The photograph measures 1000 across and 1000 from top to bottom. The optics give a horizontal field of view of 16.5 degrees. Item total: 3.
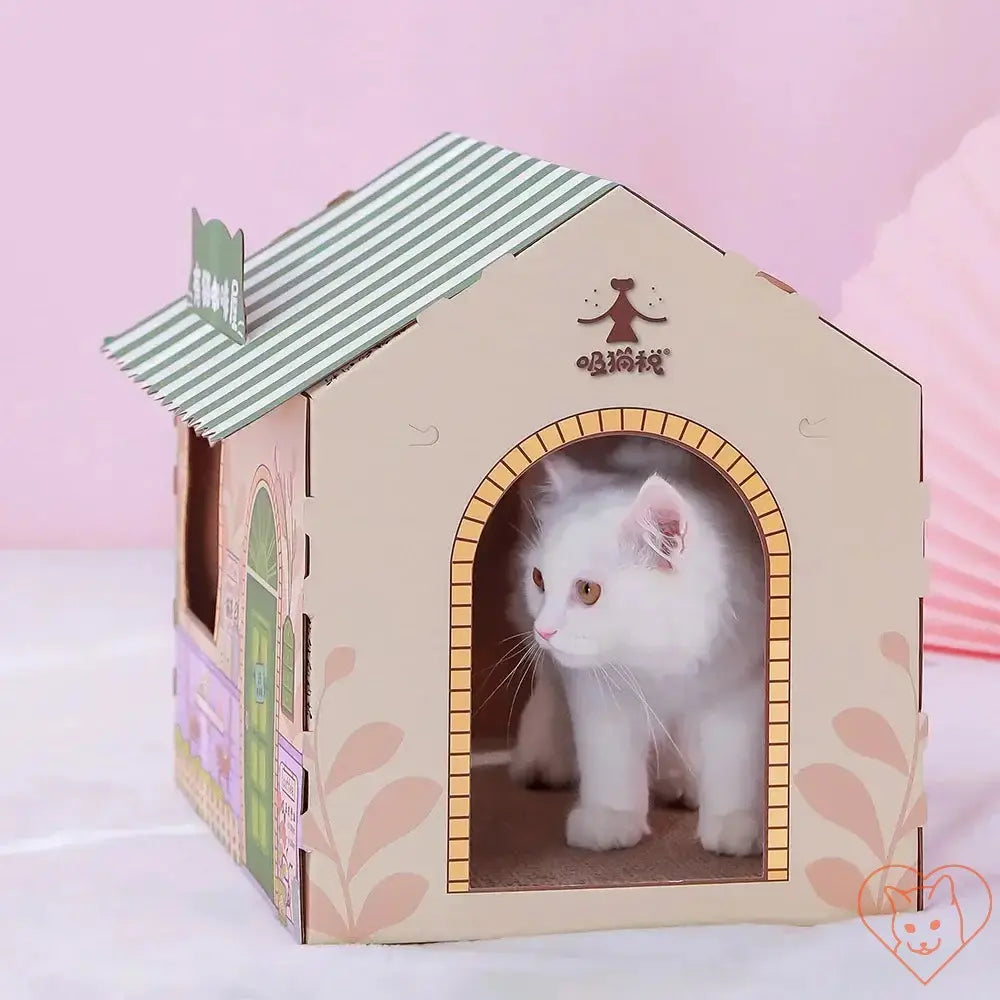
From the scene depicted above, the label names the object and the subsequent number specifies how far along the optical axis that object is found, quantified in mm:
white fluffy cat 1666
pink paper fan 2391
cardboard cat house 1604
